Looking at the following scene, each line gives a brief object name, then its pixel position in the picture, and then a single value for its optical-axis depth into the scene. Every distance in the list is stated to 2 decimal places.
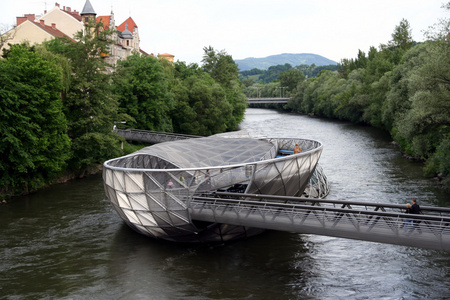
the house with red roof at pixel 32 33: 62.50
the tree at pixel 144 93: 58.03
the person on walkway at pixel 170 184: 22.91
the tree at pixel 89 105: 42.28
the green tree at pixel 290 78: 173.88
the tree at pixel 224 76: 91.00
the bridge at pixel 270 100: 150.77
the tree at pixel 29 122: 33.44
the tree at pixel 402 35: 99.62
